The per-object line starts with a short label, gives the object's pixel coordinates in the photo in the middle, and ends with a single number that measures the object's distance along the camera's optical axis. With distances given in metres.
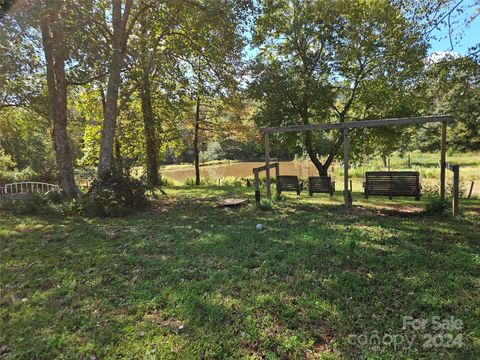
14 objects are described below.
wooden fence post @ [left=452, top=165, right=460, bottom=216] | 5.40
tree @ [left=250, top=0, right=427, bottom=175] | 10.62
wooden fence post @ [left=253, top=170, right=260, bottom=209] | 6.98
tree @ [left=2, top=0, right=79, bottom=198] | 6.91
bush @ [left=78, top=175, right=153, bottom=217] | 6.74
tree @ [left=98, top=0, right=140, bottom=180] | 7.70
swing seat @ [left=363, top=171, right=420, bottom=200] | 6.78
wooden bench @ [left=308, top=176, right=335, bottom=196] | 8.50
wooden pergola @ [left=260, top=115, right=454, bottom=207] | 6.07
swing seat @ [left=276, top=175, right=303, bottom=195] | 8.90
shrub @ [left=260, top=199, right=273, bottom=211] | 7.01
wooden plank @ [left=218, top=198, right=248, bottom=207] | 7.58
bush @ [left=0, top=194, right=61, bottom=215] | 6.93
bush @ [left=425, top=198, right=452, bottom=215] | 6.00
